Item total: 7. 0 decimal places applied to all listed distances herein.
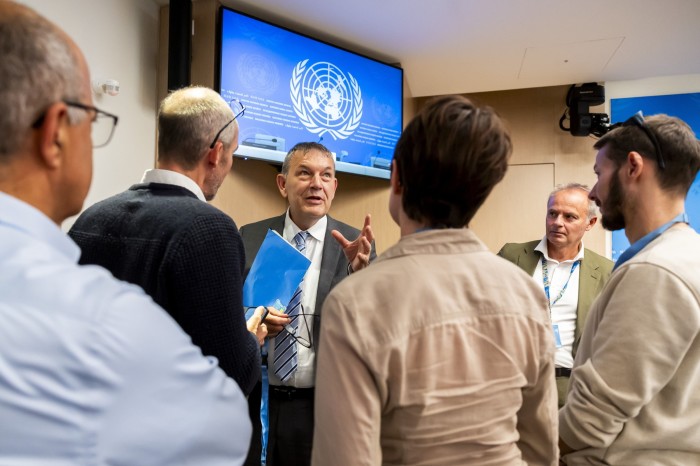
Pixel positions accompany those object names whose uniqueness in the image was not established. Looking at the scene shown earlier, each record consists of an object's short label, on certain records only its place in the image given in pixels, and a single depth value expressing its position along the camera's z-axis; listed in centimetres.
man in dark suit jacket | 205
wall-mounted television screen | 317
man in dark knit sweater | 117
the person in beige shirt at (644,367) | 121
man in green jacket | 273
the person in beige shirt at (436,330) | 93
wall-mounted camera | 459
